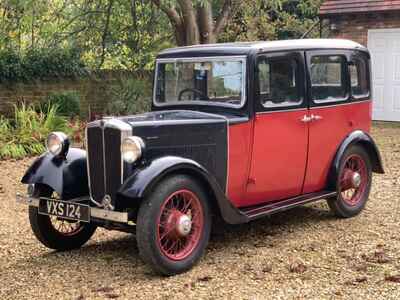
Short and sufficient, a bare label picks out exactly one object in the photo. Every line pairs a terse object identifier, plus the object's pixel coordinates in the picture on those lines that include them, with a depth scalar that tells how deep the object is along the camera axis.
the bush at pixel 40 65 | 12.49
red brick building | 14.40
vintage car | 4.71
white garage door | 14.50
